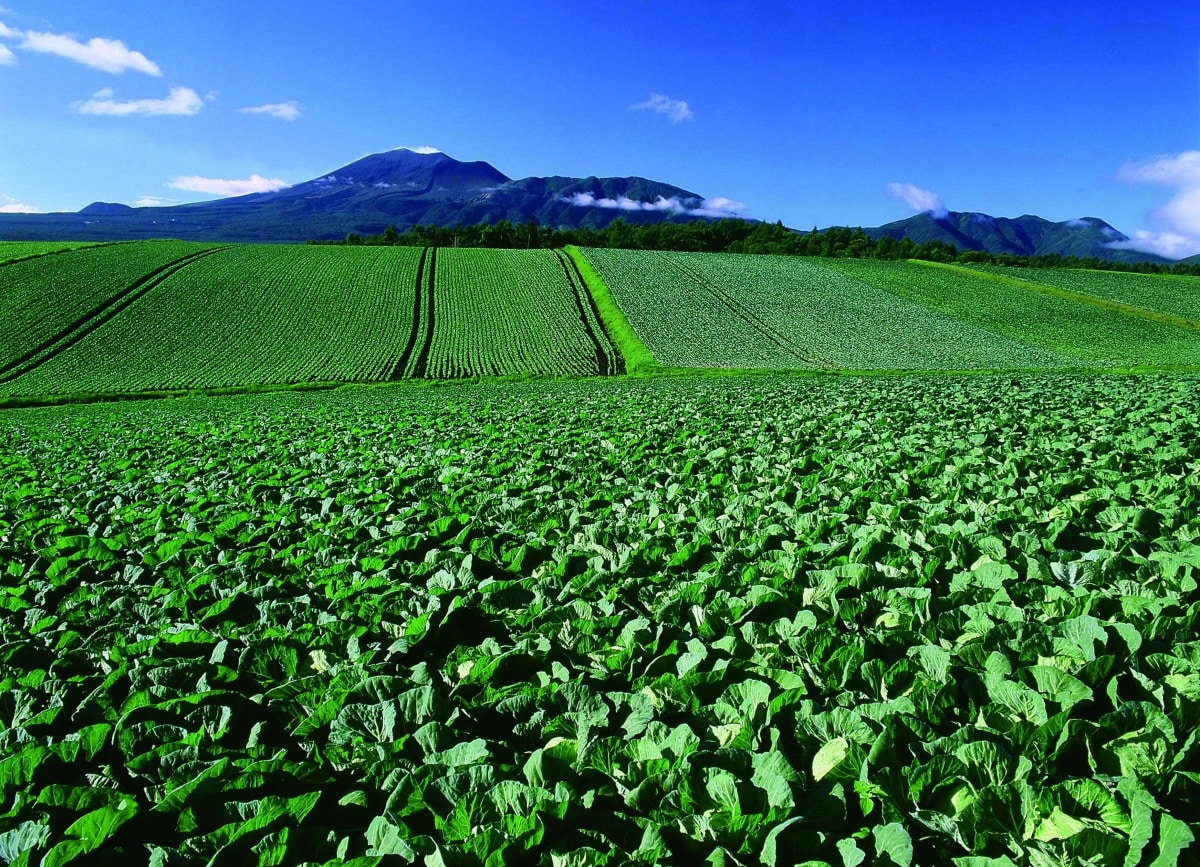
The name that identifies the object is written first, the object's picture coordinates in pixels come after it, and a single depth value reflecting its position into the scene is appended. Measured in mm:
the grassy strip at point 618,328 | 47031
